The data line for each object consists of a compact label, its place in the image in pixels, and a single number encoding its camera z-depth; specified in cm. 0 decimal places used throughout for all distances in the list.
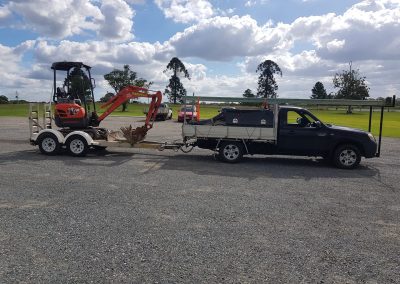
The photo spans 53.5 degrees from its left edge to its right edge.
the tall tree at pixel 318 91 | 11725
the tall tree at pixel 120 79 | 7912
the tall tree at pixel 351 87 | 8731
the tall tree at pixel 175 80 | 10806
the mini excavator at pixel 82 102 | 1357
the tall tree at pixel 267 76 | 10926
